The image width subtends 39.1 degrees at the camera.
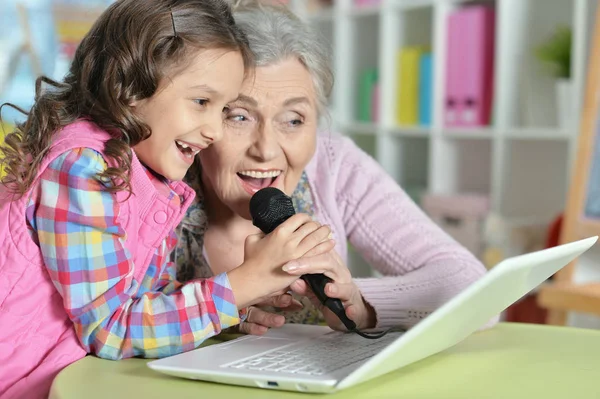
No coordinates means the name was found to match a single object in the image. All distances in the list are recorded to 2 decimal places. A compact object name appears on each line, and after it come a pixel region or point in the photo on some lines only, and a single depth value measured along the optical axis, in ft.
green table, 3.11
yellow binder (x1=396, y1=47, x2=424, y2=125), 12.01
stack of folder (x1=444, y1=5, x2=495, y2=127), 10.62
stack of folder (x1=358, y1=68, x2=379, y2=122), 13.01
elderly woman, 4.47
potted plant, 9.51
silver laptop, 2.95
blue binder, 11.59
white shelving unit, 10.24
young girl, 3.36
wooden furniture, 8.26
